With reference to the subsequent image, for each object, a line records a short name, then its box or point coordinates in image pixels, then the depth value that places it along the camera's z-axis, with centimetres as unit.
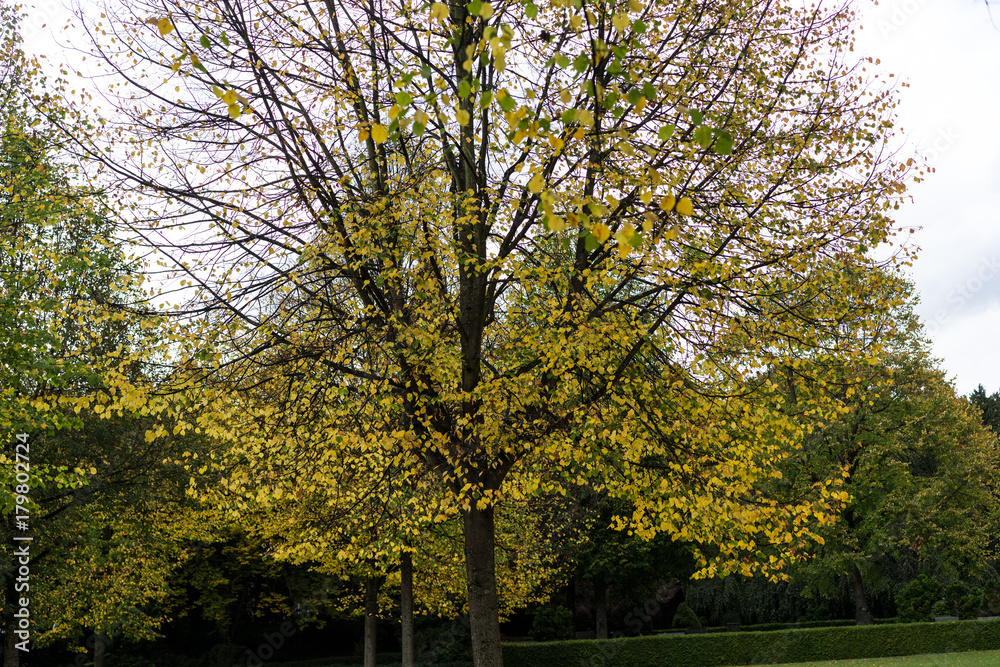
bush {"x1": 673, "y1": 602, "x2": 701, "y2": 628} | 3650
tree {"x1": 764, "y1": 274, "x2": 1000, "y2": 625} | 2447
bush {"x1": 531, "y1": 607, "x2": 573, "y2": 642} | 3066
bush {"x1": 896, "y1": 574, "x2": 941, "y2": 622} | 2867
